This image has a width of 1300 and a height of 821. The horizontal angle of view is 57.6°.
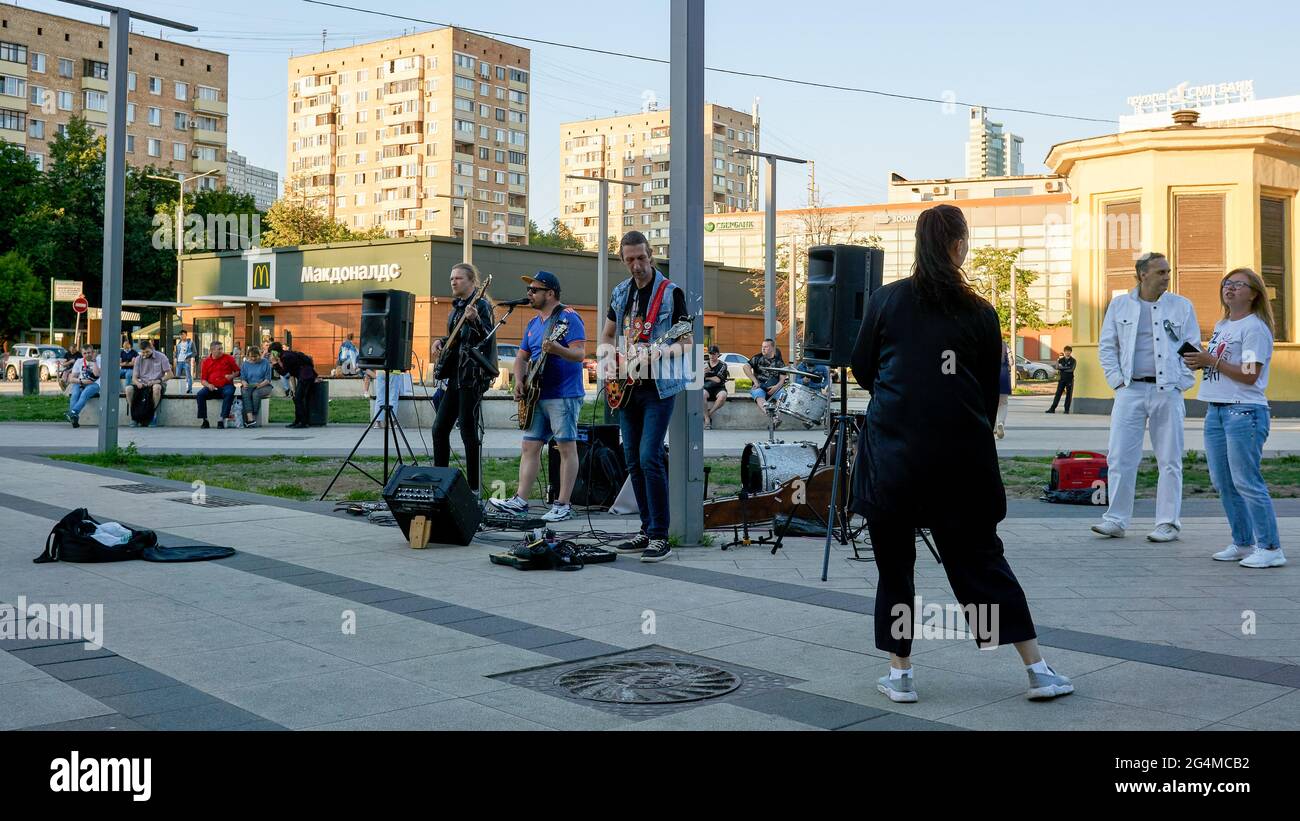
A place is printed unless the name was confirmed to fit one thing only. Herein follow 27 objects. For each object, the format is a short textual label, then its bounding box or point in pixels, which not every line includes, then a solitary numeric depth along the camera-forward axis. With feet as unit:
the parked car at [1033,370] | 212.23
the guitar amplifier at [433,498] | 26.20
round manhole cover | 14.32
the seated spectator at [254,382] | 73.20
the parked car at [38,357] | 162.40
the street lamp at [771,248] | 99.54
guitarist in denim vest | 25.24
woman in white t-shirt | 23.72
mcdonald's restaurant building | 152.56
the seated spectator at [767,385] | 67.55
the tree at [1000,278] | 223.51
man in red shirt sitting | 71.00
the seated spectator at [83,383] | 69.72
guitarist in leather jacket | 31.27
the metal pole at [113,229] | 47.55
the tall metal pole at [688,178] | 26.40
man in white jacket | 26.89
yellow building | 82.84
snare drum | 50.16
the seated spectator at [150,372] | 70.49
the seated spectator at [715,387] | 71.72
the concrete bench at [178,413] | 73.15
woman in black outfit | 13.89
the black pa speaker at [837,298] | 24.79
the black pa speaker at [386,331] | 34.30
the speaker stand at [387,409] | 33.69
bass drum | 31.01
